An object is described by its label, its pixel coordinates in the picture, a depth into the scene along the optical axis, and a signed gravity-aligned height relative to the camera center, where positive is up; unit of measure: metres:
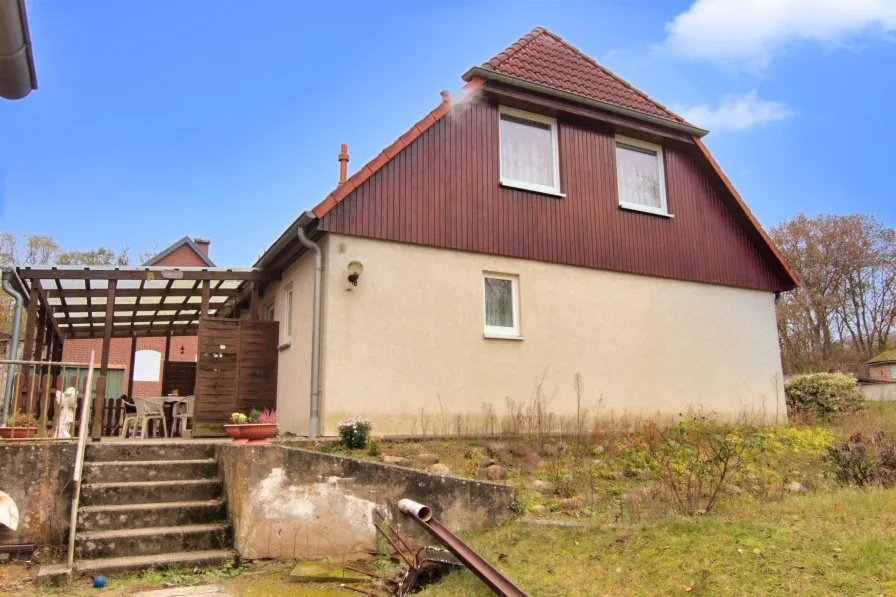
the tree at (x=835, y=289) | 32.66 +6.01
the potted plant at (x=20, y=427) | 7.10 -0.12
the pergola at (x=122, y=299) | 10.80 +2.27
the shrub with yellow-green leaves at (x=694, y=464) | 6.36 -0.60
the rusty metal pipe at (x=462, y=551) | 4.66 -1.08
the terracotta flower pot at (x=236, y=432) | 7.67 -0.21
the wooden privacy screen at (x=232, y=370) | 10.68 +0.74
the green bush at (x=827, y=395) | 15.16 +0.33
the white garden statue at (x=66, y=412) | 7.47 +0.04
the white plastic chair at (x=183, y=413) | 12.38 +0.03
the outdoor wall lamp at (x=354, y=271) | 9.41 +2.00
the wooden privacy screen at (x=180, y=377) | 16.59 +0.93
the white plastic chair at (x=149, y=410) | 12.20 +0.09
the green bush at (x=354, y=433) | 8.01 -0.24
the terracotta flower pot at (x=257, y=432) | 7.65 -0.21
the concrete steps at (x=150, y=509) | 6.20 -0.94
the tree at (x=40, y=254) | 32.50 +8.37
